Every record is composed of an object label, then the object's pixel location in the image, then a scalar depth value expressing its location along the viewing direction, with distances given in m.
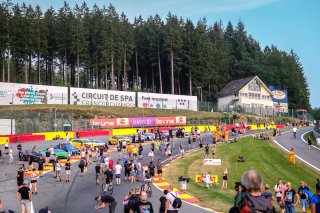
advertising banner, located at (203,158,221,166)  35.09
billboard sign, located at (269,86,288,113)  105.31
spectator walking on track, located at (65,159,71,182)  26.25
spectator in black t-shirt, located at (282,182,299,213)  16.30
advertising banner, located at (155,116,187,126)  66.69
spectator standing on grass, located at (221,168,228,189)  26.72
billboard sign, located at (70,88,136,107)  69.44
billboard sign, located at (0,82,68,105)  62.06
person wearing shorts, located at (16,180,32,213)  16.27
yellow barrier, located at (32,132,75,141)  52.24
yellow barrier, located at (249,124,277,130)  75.88
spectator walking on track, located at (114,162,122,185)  25.53
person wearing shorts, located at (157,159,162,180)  28.25
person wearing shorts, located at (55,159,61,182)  26.17
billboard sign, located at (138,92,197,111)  77.38
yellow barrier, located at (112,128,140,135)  58.37
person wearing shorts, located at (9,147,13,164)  33.85
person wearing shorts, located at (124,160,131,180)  27.30
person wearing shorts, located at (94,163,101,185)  25.31
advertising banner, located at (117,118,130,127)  61.38
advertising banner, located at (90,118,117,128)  58.61
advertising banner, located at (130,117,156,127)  63.22
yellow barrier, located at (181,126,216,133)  65.94
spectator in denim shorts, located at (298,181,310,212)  16.27
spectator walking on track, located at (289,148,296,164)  36.75
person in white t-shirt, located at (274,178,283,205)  19.78
